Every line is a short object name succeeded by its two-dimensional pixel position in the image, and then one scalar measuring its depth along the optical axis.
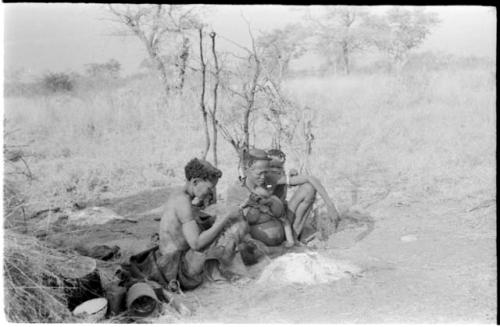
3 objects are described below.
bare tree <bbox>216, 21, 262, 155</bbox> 7.20
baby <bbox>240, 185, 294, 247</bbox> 5.73
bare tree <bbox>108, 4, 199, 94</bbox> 9.50
